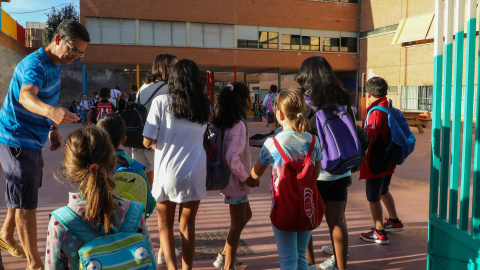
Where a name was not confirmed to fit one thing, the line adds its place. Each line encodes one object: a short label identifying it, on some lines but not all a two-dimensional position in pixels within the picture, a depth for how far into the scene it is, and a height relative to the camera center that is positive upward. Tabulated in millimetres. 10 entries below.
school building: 26688 +5033
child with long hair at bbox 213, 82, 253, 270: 3504 -310
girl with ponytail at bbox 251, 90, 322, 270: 2975 -289
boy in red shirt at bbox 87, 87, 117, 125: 13771 +175
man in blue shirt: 3262 -152
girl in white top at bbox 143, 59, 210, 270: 3203 -252
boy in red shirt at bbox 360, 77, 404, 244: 4480 -543
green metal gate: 2697 -259
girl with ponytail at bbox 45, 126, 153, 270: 1829 -375
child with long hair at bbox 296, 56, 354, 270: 3439 -528
